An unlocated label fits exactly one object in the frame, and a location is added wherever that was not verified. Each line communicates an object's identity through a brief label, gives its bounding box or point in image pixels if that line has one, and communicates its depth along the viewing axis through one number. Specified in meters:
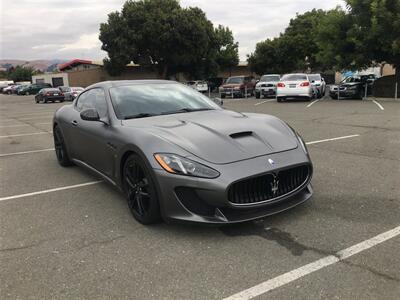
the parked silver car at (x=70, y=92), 36.56
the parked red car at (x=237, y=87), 29.48
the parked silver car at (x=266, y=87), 26.36
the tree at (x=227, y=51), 53.47
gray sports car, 3.62
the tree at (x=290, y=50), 47.59
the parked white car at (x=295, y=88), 21.34
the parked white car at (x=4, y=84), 81.56
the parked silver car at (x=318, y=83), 24.44
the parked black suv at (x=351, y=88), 22.86
